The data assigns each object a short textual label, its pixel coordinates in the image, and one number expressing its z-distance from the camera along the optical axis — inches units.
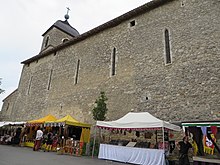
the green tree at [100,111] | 405.1
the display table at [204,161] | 225.5
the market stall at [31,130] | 467.3
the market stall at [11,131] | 515.2
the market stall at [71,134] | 361.4
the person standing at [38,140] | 400.9
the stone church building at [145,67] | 329.7
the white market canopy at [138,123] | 277.0
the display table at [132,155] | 257.4
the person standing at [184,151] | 260.5
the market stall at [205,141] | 241.0
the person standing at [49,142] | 408.7
